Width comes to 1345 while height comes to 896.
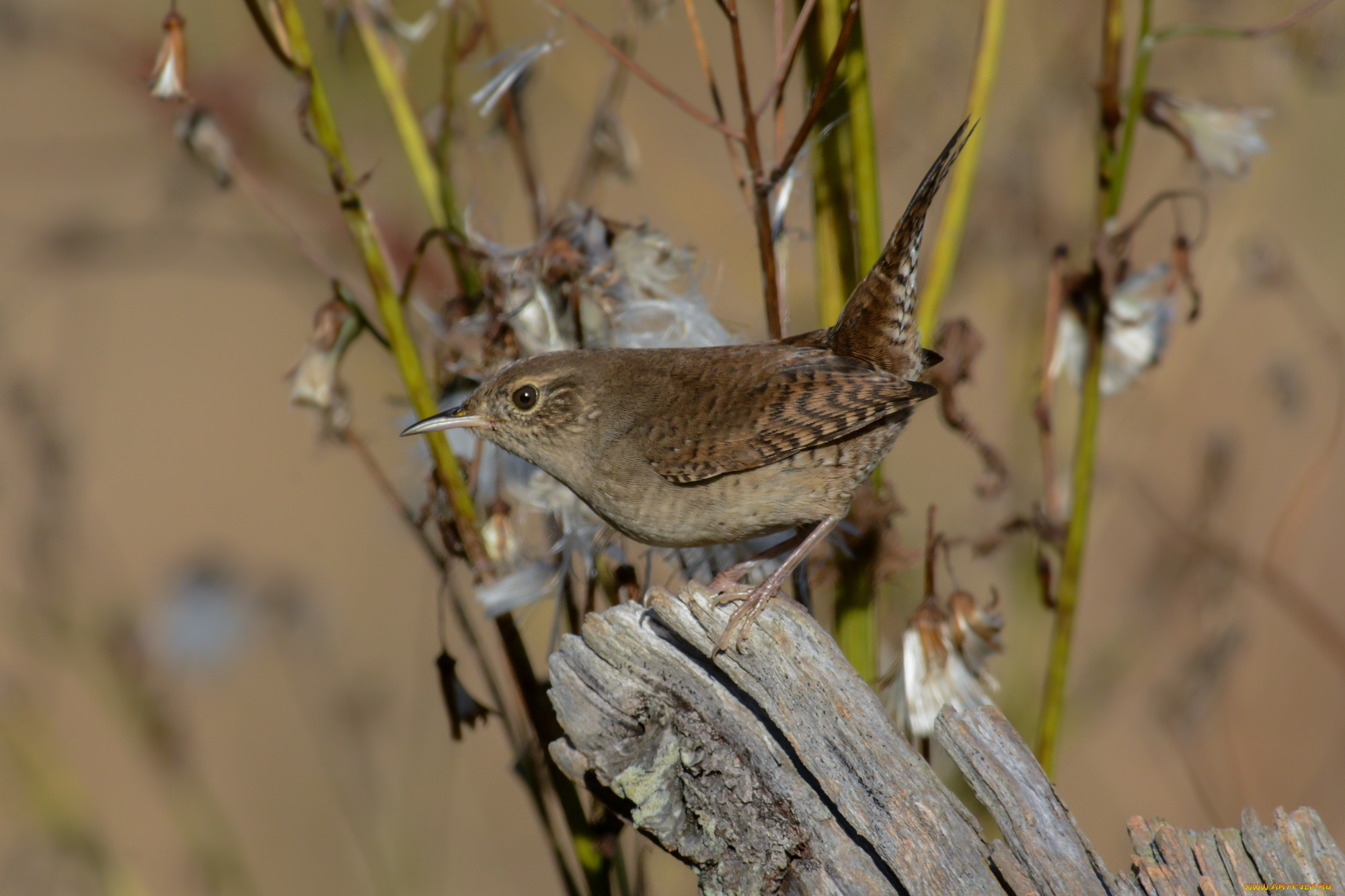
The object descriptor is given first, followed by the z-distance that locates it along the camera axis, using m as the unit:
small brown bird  4.20
